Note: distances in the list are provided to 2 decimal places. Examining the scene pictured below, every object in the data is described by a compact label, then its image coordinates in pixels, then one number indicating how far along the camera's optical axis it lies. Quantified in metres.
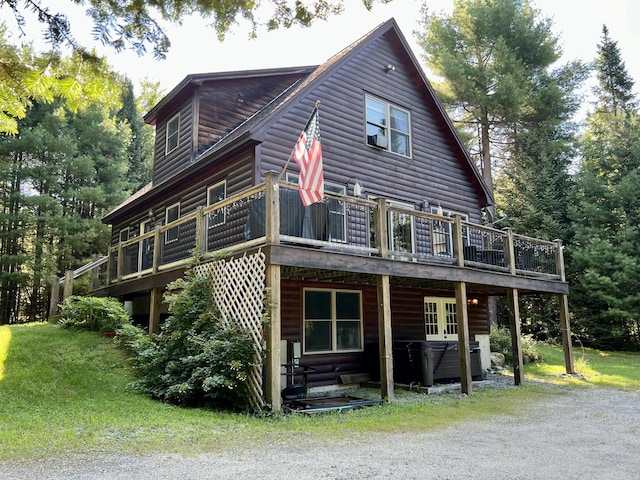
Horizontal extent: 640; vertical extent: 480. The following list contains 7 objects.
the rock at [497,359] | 15.84
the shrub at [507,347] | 17.23
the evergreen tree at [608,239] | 20.88
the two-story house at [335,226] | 8.35
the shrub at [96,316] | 11.29
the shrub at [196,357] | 7.47
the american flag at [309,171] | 7.64
